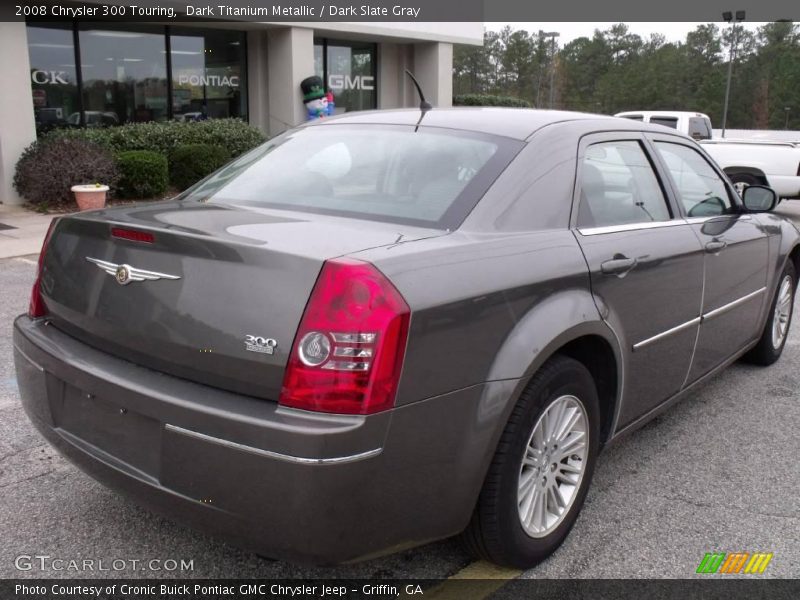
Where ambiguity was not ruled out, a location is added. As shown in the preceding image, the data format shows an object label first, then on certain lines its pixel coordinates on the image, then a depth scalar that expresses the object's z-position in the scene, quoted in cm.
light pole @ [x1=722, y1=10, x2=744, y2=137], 3162
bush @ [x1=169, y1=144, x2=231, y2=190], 1362
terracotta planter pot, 1149
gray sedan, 208
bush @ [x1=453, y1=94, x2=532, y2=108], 2467
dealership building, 1373
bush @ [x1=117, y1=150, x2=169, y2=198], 1250
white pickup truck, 1310
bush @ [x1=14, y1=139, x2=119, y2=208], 1179
